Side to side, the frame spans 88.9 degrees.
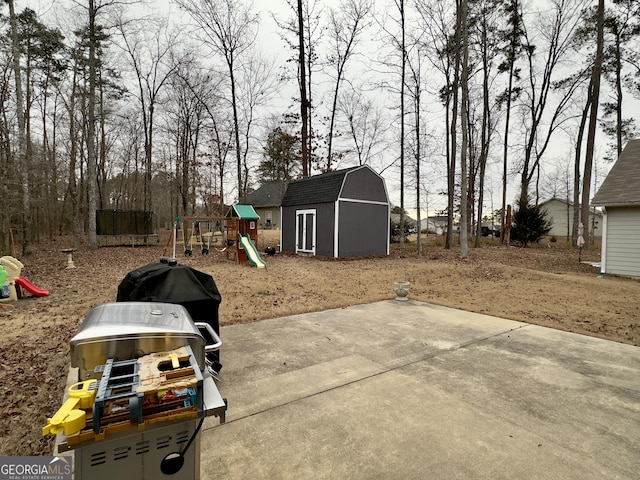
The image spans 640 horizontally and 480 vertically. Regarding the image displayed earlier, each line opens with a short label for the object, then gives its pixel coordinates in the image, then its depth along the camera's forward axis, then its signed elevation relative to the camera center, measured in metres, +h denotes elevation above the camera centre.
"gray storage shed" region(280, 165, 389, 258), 13.59 +0.86
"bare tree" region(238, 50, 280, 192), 18.92 +7.38
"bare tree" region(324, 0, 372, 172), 18.56 +11.12
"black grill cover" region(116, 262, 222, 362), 2.69 -0.47
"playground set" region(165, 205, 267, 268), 12.06 +0.05
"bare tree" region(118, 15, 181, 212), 19.73 +8.80
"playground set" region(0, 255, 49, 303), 6.15 -0.95
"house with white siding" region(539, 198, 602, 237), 41.72 +2.56
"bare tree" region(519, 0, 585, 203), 18.27 +8.53
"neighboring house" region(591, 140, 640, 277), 9.59 +0.32
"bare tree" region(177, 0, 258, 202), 17.20 +10.86
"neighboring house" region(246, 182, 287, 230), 38.59 +3.71
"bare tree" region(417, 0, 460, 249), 14.97 +7.88
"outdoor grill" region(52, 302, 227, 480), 1.12 -0.61
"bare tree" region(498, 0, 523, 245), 18.81 +10.58
